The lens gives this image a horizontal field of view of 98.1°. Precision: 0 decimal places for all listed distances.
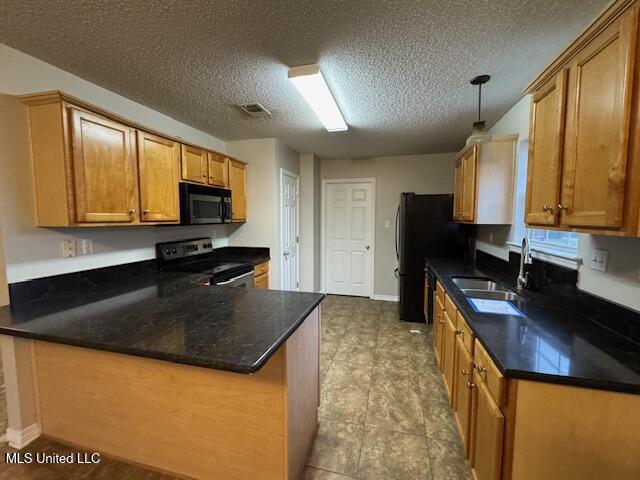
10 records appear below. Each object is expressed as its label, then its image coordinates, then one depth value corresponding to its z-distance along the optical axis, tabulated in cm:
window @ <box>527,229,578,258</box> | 176
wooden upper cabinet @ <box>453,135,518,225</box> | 241
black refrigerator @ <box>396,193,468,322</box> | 364
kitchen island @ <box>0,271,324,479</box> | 125
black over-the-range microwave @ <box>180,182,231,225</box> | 261
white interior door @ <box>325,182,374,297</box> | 488
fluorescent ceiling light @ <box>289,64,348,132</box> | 187
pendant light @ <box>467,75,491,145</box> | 204
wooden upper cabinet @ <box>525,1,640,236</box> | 94
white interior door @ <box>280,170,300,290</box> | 389
